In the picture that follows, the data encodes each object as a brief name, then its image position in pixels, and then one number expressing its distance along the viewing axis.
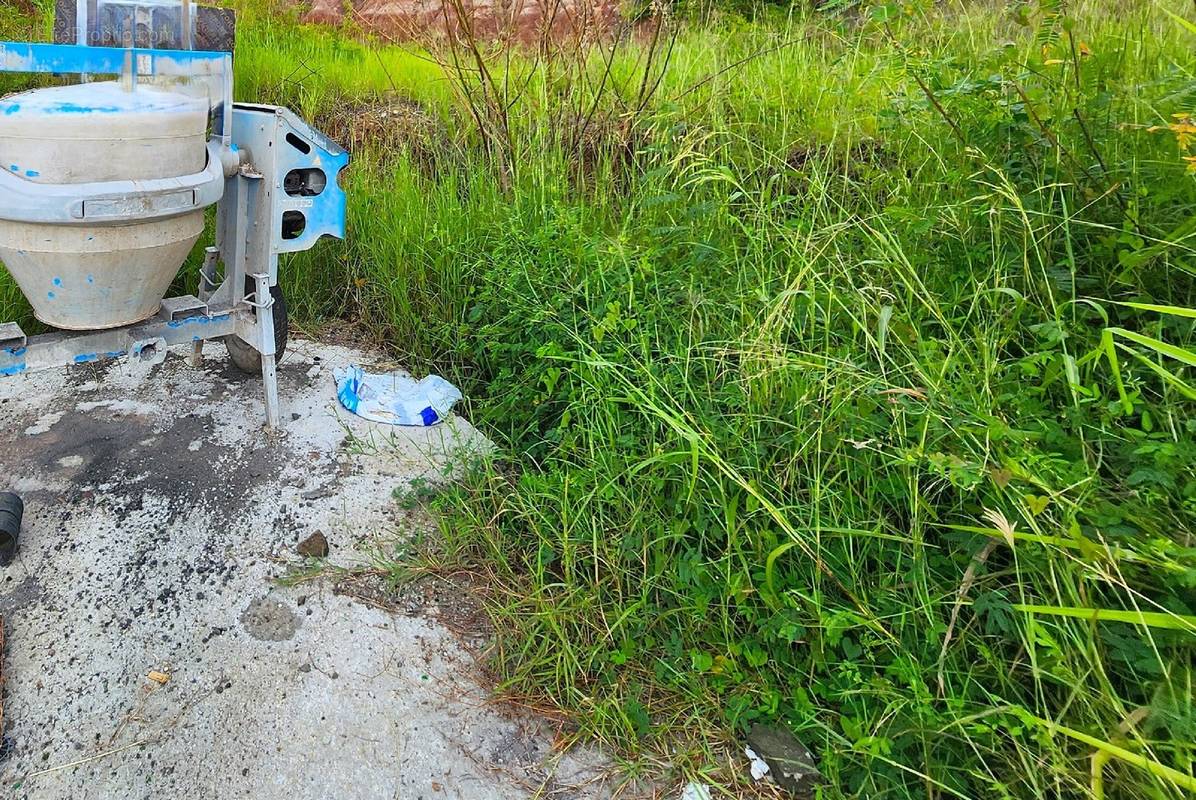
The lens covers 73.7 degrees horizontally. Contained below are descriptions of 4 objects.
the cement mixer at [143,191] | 2.01
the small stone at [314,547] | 2.27
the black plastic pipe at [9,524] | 2.13
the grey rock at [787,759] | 1.73
